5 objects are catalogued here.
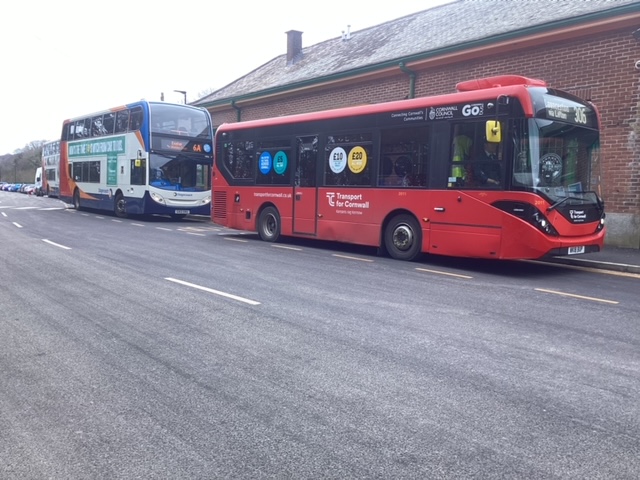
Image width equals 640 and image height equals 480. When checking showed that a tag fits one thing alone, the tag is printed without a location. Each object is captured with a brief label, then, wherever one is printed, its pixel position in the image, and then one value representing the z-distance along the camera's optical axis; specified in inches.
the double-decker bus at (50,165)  1648.6
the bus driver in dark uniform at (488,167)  403.5
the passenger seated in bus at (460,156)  426.0
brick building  524.1
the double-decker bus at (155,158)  861.2
